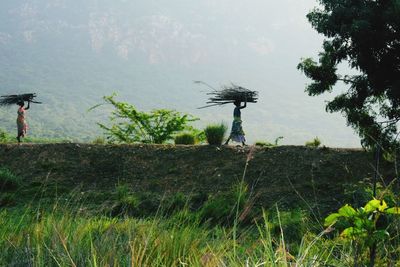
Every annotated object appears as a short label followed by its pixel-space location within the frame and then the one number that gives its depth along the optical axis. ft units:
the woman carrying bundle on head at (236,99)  54.65
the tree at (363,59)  40.19
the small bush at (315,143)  57.40
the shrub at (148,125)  80.84
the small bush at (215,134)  55.42
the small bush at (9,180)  45.89
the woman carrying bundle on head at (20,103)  61.52
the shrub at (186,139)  60.34
